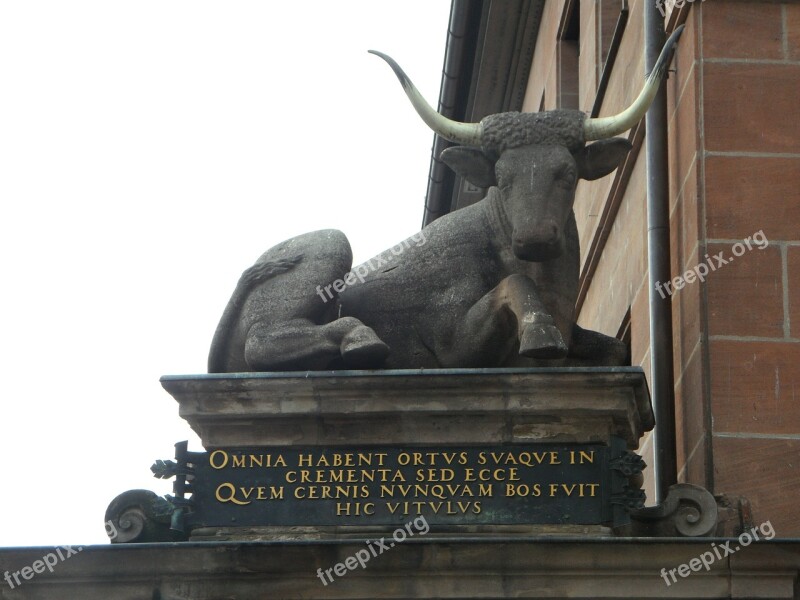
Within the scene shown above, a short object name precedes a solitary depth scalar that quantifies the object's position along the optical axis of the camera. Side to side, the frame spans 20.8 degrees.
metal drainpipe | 14.77
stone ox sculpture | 13.36
